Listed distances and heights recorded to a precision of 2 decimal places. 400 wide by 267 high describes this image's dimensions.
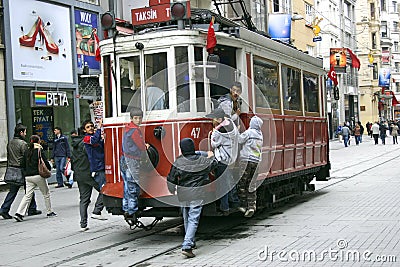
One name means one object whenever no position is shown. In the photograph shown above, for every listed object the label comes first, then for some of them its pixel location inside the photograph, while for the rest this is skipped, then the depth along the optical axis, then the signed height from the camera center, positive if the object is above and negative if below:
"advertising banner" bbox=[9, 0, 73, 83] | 19.19 +2.67
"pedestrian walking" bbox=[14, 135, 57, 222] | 13.02 -1.06
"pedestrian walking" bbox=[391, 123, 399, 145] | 45.56 -1.47
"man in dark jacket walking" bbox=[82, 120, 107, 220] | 11.20 -0.51
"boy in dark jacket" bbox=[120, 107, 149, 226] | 9.41 -0.56
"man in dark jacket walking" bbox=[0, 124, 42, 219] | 13.33 -0.70
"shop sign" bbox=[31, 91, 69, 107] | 19.66 +0.83
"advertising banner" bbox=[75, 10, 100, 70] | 22.11 +3.04
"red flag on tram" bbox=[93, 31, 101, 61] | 10.87 +1.17
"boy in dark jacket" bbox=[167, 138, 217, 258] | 8.62 -0.82
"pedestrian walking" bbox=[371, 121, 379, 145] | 44.94 -1.33
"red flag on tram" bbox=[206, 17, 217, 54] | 9.60 +1.21
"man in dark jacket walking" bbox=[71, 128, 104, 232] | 10.93 -0.91
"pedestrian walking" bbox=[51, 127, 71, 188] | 19.14 -0.78
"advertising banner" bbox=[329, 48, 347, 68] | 39.81 +3.60
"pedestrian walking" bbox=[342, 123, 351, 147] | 42.41 -1.38
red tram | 9.55 +0.44
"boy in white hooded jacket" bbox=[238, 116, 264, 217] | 10.20 -0.75
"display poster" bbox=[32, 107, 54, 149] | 20.19 +0.05
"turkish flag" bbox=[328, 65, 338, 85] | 25.38 +1.60
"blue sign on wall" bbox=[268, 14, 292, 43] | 30.56 +4.36
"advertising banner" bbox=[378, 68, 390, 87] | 59.93 +3.31
